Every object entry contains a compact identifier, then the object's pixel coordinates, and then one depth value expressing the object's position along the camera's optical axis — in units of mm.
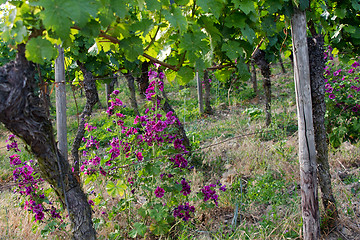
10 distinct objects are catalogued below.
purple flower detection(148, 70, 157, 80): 2674
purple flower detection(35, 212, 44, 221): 2534
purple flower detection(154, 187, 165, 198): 2578
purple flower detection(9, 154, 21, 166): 2906
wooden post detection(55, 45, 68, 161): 3111
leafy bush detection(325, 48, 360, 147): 4184
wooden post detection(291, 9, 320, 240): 2206
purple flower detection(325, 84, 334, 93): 4187
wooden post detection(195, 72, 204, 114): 8430
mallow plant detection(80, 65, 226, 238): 2572
